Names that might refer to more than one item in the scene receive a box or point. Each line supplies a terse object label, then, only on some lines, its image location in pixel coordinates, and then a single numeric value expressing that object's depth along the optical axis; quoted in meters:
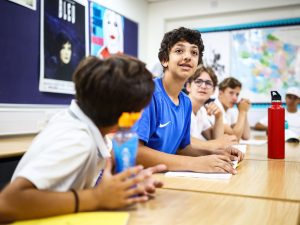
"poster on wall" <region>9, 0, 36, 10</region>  2.43
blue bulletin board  2.33
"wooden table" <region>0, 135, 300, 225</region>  0.68
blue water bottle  0.70
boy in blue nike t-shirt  1.29
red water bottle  1.43
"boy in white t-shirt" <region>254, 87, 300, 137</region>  3.53
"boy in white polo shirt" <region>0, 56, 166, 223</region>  0.64
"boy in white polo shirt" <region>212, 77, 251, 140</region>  2.59
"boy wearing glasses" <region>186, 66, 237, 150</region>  2.17
